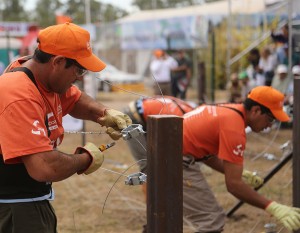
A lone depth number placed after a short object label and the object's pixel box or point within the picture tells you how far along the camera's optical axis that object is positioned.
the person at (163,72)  13.69
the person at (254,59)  11.89
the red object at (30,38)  16.50
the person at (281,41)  9.55
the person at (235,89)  11.68
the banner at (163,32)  18.98
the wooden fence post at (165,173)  2.25
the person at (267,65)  11.17
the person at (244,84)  11.42
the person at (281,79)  9.54
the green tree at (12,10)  61.88
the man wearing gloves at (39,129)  2.28
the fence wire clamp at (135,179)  2.68
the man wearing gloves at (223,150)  3.69
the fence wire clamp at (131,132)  2.73
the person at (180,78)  13.95
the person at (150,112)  4.45
